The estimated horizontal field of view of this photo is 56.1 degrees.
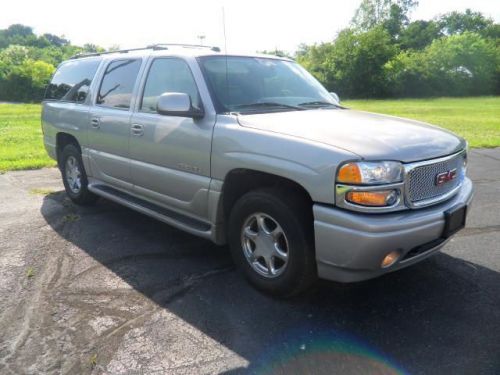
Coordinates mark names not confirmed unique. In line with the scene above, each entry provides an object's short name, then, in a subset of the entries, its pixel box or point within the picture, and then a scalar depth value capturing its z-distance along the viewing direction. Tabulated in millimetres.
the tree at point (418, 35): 73812
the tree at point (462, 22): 81062
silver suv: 2994
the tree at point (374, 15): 73562
